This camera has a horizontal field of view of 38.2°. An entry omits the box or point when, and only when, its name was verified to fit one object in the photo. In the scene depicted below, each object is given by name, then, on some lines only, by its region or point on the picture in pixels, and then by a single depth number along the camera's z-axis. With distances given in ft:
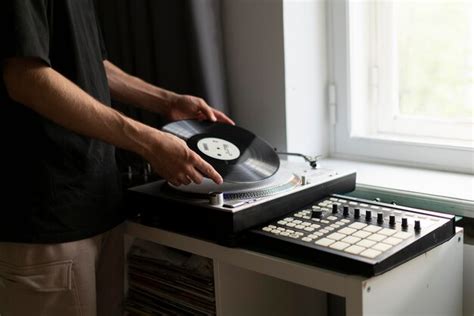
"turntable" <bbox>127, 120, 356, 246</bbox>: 4.55
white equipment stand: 3.99
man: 4.33
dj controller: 3.96
